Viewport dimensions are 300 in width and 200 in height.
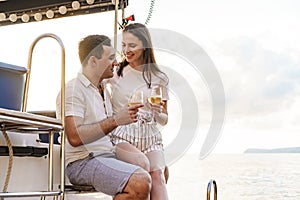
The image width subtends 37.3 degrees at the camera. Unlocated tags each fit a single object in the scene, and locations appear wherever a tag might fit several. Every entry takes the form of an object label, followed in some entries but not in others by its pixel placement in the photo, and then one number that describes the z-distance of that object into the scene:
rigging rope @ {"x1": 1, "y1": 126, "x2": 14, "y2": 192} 1.46
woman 1.89
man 1.65
